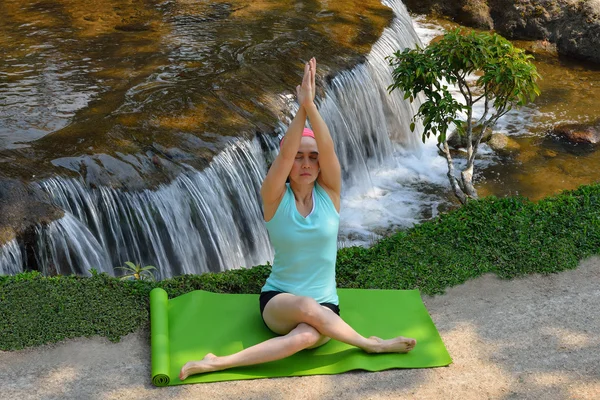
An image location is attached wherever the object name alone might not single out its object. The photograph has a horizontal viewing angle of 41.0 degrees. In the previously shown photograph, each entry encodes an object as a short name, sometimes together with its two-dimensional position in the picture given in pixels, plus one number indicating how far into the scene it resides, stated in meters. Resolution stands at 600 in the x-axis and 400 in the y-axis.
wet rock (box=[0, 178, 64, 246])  5.52
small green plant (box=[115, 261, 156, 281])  5.44
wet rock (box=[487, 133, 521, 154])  9.55
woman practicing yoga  4.32
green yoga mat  4.36
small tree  6.47
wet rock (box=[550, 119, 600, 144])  9.62
